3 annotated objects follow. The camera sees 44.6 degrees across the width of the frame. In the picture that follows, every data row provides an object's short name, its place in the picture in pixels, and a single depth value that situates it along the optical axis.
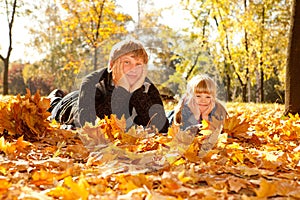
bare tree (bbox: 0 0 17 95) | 14.55
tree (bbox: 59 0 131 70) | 10.51
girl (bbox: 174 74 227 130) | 3.34
